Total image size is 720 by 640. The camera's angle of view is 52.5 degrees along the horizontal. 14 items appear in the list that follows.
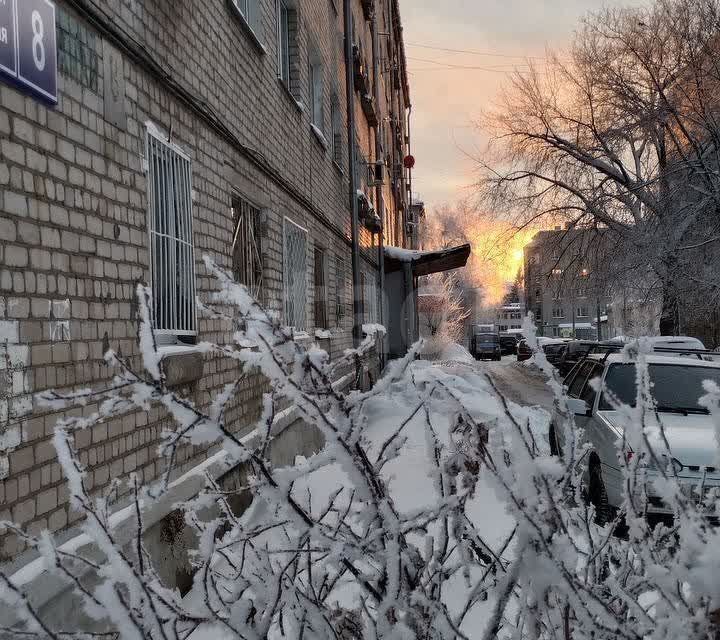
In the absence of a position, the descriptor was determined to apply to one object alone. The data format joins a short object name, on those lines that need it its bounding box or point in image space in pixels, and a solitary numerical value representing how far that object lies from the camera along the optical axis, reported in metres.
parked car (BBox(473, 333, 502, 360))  42.00
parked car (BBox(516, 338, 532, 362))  35.83
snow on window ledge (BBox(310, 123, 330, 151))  10.13
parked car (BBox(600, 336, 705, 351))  12.07
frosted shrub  1.27
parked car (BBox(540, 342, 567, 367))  31.94
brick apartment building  3.04
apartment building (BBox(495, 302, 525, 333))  104.63
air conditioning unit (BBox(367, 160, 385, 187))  18.38
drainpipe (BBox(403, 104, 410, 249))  33.59
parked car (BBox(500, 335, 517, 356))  52.88
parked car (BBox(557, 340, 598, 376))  21.31
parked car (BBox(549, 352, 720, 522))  5.50
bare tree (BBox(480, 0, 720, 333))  13.30
